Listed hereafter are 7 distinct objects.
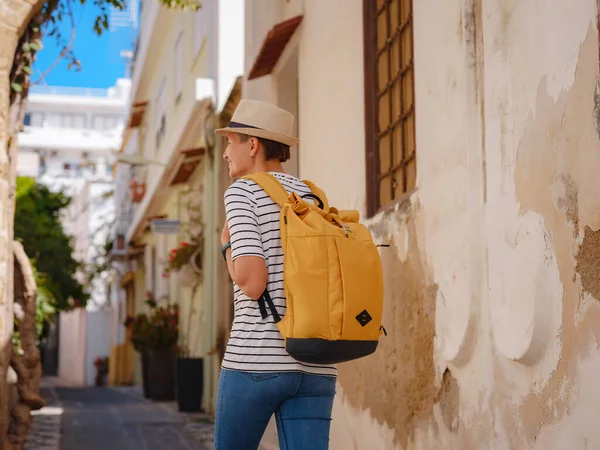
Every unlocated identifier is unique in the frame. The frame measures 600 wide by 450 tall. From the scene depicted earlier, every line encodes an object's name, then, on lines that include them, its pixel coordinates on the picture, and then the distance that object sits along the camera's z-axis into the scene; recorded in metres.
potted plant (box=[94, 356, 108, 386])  35.82
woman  3.07
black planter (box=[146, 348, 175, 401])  17.34
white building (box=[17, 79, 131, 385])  39.97
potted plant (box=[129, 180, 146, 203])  25.67
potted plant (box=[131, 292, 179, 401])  17.36
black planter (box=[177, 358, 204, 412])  13.59
